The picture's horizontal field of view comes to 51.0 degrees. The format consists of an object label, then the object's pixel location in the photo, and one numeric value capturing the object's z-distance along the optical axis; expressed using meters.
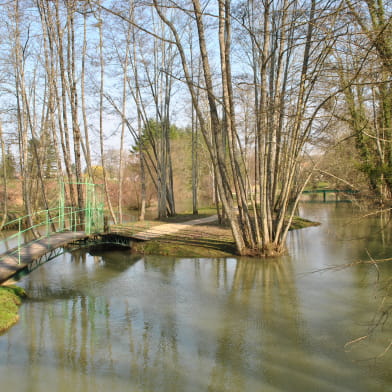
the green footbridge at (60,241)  8.14
